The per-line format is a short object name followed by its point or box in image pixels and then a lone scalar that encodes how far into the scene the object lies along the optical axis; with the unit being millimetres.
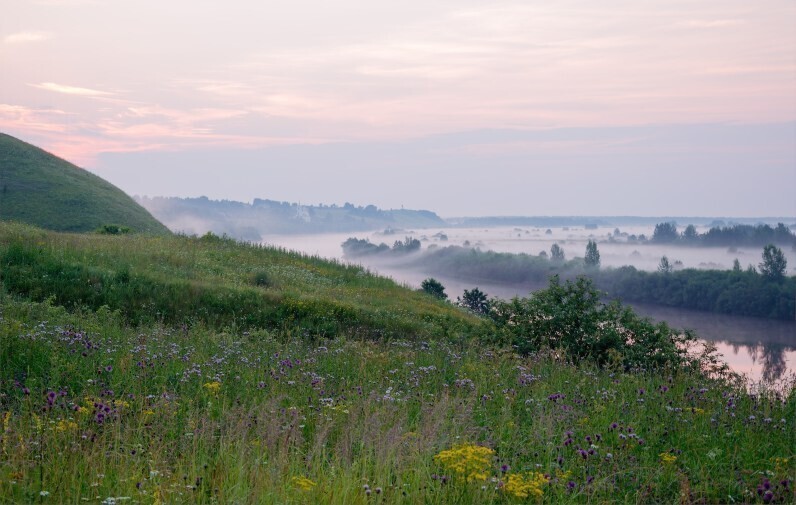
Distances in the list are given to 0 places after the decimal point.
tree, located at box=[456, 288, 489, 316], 37441
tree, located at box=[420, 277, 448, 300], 35581
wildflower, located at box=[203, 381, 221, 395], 7270
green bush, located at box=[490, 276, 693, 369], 13359
